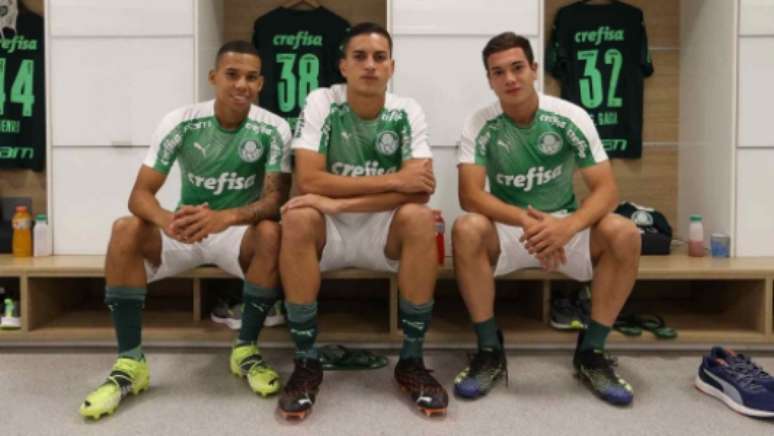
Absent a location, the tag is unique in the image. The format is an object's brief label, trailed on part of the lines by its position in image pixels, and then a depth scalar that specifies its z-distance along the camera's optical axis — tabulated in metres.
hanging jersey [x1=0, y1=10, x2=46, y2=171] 3.11
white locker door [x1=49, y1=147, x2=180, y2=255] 2.78
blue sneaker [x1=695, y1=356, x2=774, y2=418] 1.80
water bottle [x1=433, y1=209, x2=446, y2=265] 2.53
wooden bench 2.40
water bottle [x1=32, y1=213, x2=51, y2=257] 2.73
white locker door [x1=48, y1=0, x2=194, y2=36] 2.76
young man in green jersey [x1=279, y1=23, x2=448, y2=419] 1.93
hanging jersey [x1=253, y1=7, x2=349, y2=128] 3.13
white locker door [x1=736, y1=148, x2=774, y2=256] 2.72
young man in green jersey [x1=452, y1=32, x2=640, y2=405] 2.01
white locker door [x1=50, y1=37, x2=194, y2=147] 2.77
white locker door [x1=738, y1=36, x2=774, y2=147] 2.70
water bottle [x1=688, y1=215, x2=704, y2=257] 2.72
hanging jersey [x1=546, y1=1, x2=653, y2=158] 3.14
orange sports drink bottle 2.73
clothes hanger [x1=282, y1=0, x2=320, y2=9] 3.18
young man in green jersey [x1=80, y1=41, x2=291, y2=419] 1.99
